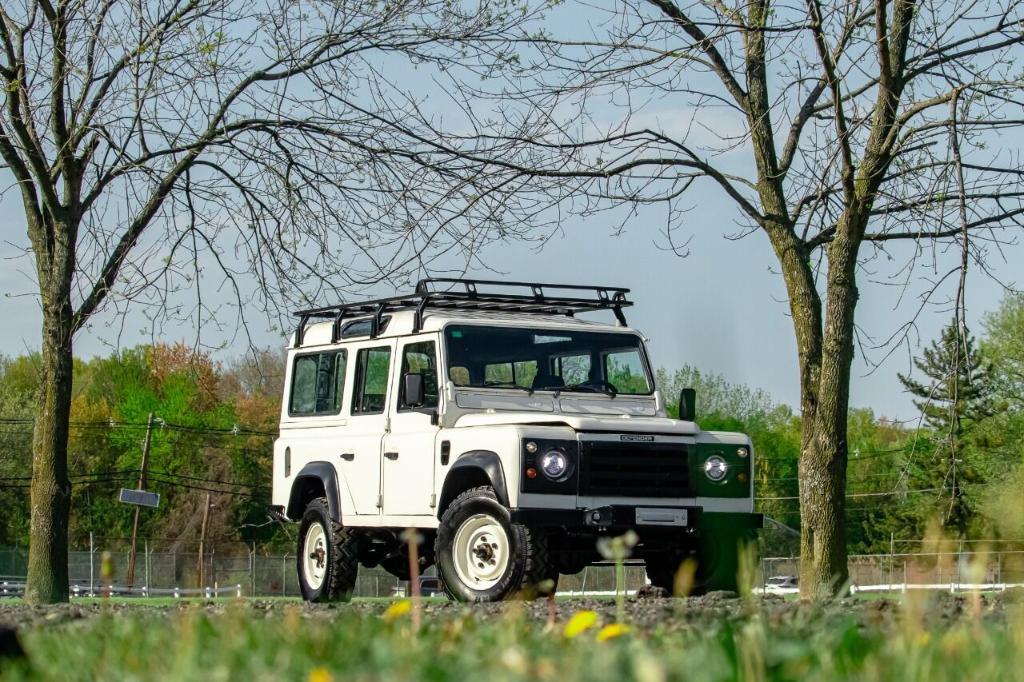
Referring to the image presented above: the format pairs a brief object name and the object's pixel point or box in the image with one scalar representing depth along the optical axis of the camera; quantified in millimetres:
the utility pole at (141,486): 58516
